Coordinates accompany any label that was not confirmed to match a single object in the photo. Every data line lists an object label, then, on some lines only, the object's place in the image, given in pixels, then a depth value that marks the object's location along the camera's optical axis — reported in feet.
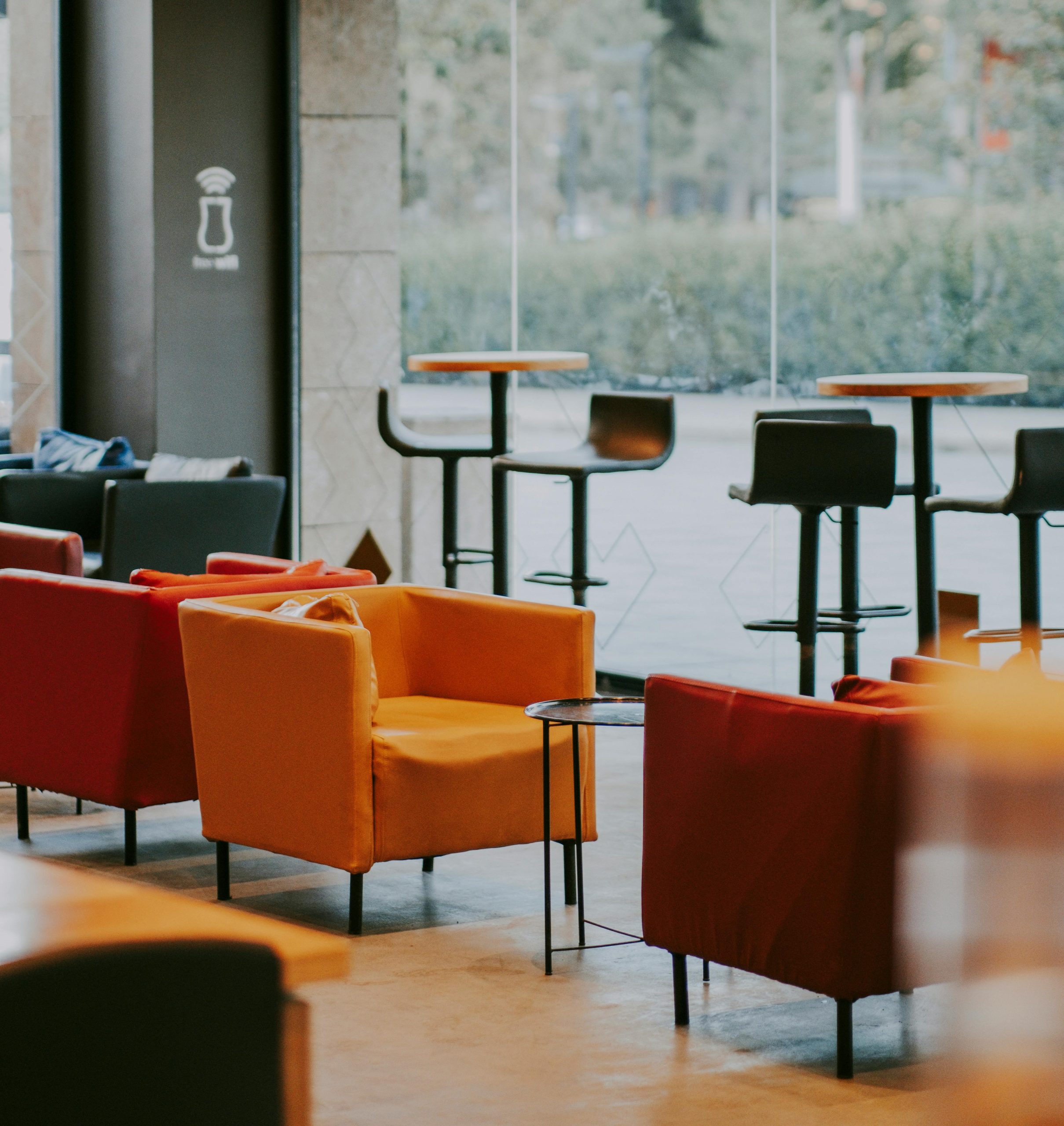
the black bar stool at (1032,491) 28.61
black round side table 23.88
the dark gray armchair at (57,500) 43.15
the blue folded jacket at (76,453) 45.55
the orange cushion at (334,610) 26.52
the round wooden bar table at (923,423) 30.37
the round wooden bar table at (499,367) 38.49
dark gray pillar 47.36
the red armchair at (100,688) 28.81
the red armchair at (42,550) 34.66
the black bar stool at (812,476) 30.06
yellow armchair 25.48
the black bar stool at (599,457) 36.88
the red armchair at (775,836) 19.70
